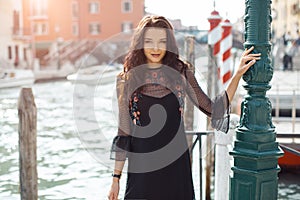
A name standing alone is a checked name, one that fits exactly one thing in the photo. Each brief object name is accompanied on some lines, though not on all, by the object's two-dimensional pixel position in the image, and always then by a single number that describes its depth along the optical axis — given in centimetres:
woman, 162
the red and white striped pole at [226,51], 521
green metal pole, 158
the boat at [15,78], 1581
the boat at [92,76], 1578
